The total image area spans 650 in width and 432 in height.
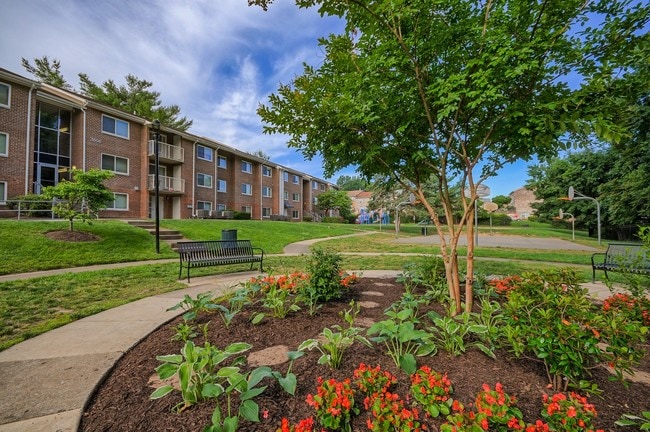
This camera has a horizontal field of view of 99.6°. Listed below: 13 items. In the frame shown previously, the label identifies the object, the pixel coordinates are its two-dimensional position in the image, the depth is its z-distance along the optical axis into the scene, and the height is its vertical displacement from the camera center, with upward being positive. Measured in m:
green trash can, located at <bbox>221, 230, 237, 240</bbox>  9.04 -0.47
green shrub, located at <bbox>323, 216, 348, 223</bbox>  41.16 +0.25
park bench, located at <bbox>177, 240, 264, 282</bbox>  6.50 -0.83
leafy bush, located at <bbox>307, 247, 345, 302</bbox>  3.91 -0.80
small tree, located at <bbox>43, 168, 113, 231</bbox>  9.62 +0.93
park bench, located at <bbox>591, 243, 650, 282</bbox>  5.74 -0.72
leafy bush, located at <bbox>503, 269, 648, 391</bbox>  1.83 -0.81
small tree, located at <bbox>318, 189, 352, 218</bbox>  41.91 +3.17
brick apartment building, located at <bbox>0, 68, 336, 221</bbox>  14.00 +4.43
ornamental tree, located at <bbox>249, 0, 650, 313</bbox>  2.45 +1.42
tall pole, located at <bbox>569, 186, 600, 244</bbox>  20.74 +2.23
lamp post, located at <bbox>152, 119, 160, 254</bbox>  9.73 +1.71
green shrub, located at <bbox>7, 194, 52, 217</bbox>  12.84 +0.71
